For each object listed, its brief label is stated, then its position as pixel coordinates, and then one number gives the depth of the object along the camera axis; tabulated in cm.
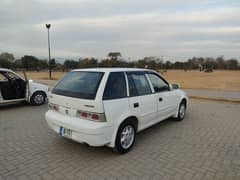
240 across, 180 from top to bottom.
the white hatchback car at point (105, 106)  320
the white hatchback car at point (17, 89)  710
